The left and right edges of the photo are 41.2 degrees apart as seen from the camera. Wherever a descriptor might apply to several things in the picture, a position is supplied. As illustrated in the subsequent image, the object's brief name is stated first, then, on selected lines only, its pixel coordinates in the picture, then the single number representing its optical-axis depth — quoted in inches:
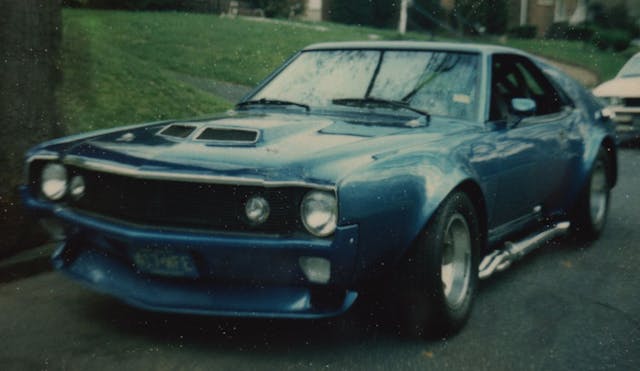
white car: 510.3
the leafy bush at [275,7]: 1492.4
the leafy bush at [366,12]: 1535.4
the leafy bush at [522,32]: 1438.2
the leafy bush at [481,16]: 1411.2
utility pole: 1261.1
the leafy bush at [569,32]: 1333.2
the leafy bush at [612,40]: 1201.4
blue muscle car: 142.5
